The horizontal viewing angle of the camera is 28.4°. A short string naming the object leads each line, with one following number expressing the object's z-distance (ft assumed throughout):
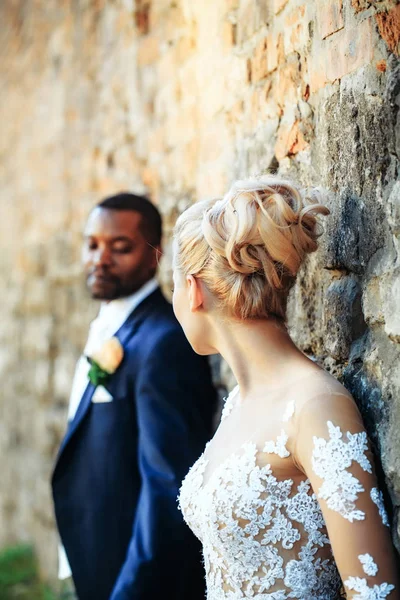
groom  8.79
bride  5.10
